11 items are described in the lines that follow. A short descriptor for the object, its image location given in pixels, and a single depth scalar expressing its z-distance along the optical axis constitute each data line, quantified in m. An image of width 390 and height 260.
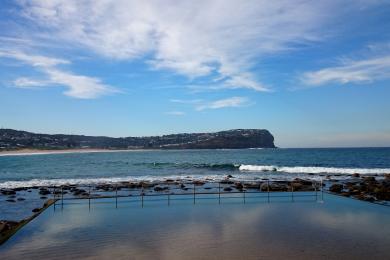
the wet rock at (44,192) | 32.28
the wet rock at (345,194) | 27.27
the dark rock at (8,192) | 32.62
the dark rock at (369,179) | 39.88
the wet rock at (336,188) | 30.39
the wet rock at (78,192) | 31.16
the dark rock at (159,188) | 32.94
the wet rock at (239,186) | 32.25
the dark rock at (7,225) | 16.66
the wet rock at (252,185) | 33.50
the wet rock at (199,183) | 36.97
